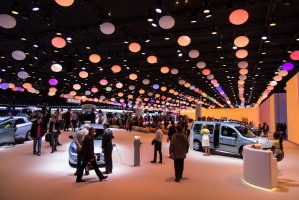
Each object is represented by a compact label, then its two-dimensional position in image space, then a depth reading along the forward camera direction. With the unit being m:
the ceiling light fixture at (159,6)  6.83
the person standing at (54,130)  9.69
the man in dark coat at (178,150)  6.11
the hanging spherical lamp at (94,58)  8.31
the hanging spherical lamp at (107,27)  6.28
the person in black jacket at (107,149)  6.69
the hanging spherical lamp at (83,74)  10.64
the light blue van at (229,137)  9.78
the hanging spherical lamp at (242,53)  7.81
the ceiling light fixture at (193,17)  7.53
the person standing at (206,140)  10.00
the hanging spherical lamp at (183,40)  6.83
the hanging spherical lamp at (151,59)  8.61
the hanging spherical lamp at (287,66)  9.59
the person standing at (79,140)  6.27
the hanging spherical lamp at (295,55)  7.86
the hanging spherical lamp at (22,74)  10.62
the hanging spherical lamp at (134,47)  7.41
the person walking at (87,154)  5.85
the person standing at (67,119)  16.78
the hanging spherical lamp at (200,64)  10.12
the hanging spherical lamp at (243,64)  9.96
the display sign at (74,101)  24.94
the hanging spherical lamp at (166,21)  5.78
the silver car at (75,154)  7.23
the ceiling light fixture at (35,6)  7.15
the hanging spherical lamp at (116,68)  9.84
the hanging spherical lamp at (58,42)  6.87
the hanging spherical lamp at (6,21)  5.75
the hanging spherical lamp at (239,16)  5.36
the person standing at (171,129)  9.94
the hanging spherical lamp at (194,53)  8.48
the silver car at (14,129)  11.03
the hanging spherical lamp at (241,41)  6.76
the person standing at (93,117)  15.85
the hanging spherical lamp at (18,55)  8.14
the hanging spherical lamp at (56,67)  9.39
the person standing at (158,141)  8.38
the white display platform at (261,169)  5.56
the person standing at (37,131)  9.26
